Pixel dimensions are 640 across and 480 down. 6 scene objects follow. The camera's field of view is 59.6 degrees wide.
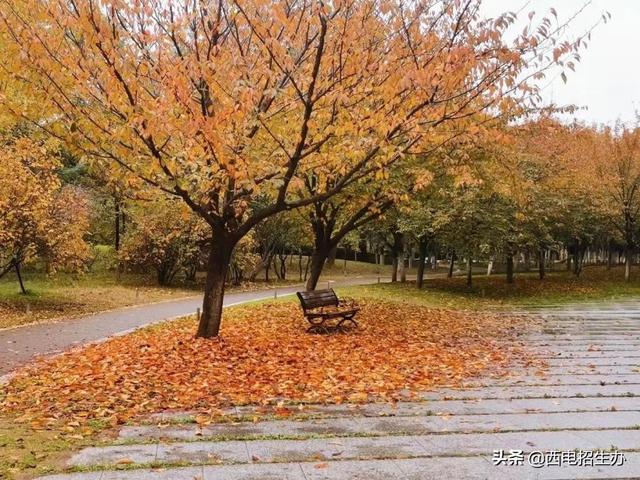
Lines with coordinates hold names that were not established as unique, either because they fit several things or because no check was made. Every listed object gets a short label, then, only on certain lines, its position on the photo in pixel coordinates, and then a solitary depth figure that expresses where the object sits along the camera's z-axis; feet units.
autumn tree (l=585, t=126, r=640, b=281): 90.33
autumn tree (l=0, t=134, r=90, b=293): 48.80
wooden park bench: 39.32
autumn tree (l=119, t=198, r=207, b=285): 82.58
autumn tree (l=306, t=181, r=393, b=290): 46.34
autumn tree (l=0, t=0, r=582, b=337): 22.81
